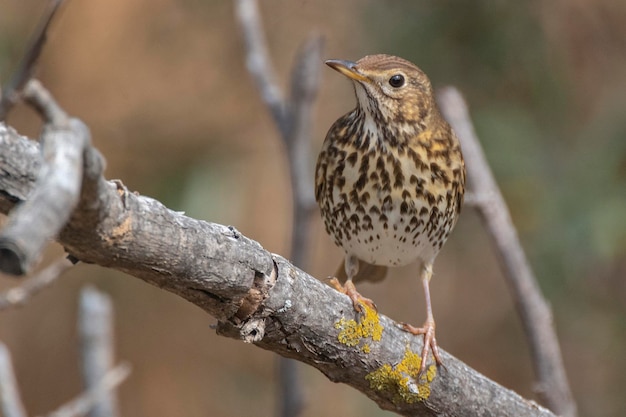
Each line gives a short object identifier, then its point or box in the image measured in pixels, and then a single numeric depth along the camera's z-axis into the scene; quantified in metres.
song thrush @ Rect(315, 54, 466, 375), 6.12
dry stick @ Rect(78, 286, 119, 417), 6.18
